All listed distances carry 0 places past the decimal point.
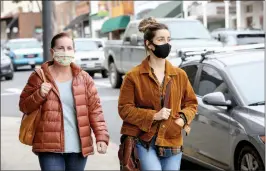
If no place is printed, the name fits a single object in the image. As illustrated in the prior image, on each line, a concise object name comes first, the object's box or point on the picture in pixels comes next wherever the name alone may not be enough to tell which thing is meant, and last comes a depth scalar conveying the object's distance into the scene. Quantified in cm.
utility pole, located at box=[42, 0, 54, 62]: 785
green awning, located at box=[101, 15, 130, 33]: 4547
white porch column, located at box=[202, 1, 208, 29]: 3668
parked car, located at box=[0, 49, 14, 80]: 2480
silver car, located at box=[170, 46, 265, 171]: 611
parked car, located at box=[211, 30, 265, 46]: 1855
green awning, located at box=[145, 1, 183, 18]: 3966
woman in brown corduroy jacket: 414
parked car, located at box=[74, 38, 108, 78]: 2259
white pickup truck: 1549
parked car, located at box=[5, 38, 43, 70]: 3073
